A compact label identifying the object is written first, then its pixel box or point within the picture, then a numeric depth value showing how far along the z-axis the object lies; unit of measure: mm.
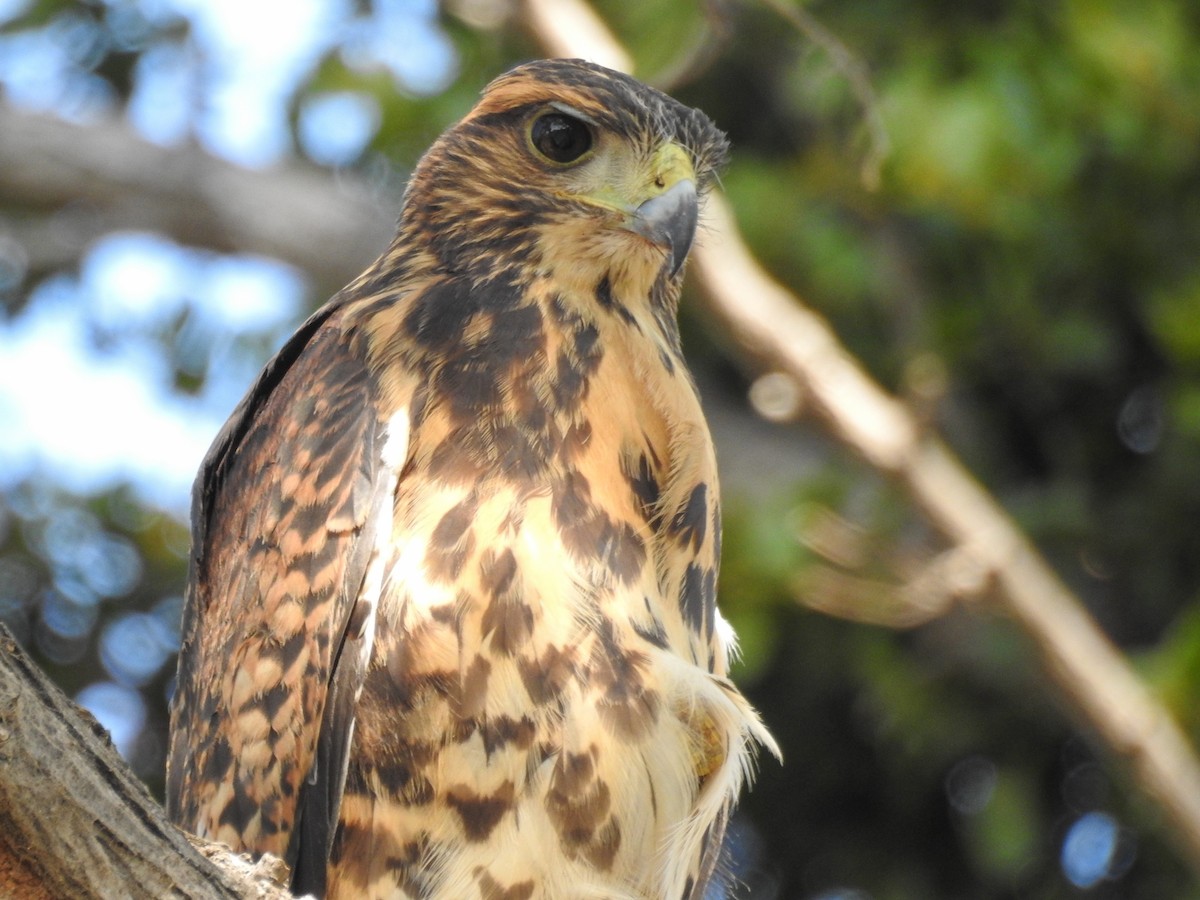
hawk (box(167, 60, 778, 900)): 5777
